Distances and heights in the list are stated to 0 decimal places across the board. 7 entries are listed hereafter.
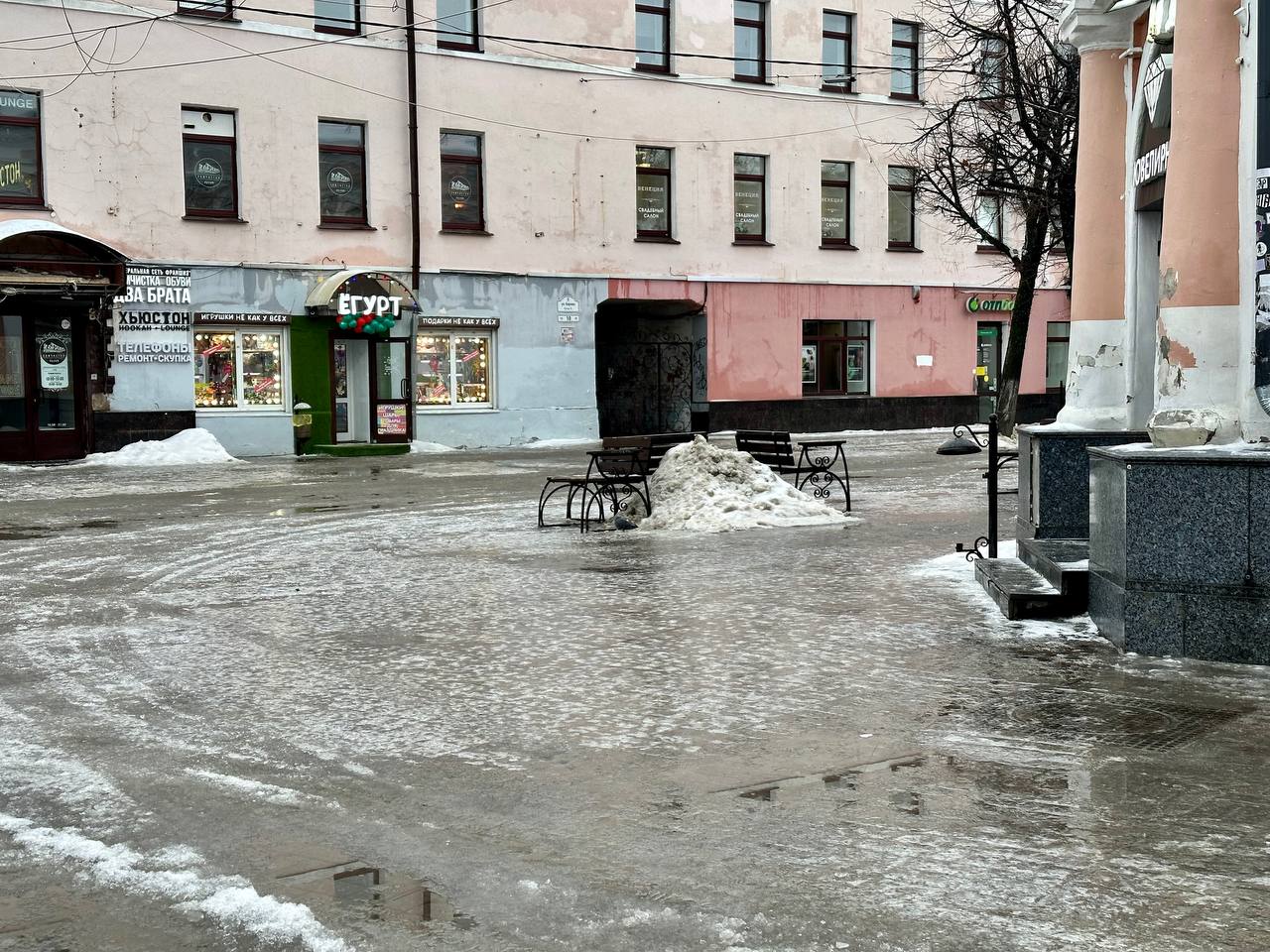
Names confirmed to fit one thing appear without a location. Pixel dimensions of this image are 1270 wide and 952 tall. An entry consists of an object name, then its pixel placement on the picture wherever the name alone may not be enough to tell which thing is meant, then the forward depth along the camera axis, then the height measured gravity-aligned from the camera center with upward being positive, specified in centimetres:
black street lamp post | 1123 -95
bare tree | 1989 +330
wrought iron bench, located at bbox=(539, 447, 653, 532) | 1509 -106
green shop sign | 3769 +187
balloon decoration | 2819 +119
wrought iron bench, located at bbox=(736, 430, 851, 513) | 1728 -86
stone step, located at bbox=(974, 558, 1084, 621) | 906 -136
